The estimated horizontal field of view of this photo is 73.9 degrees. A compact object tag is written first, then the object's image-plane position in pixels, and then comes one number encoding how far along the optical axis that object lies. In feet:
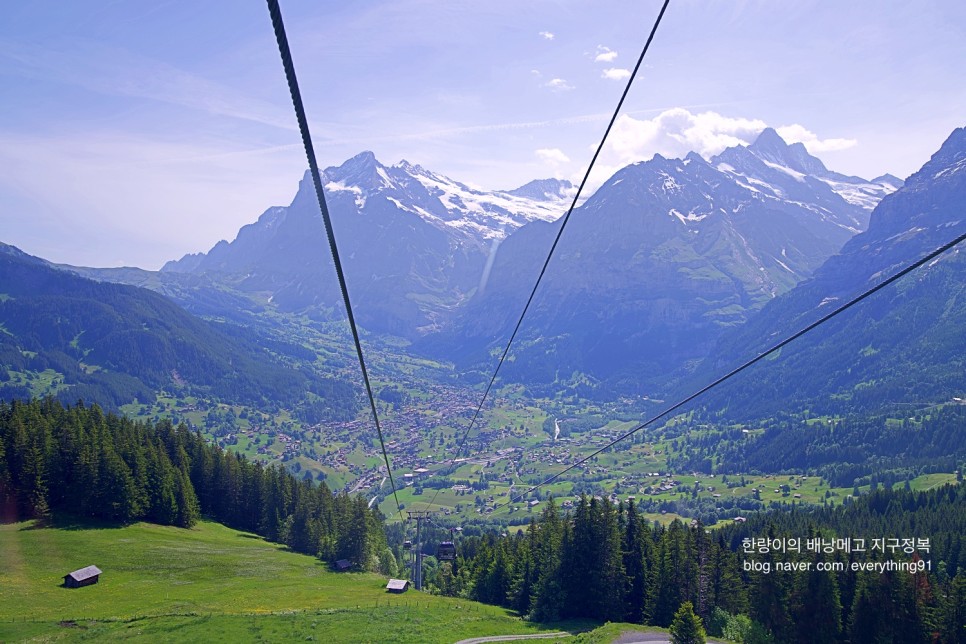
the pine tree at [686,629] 143.64
